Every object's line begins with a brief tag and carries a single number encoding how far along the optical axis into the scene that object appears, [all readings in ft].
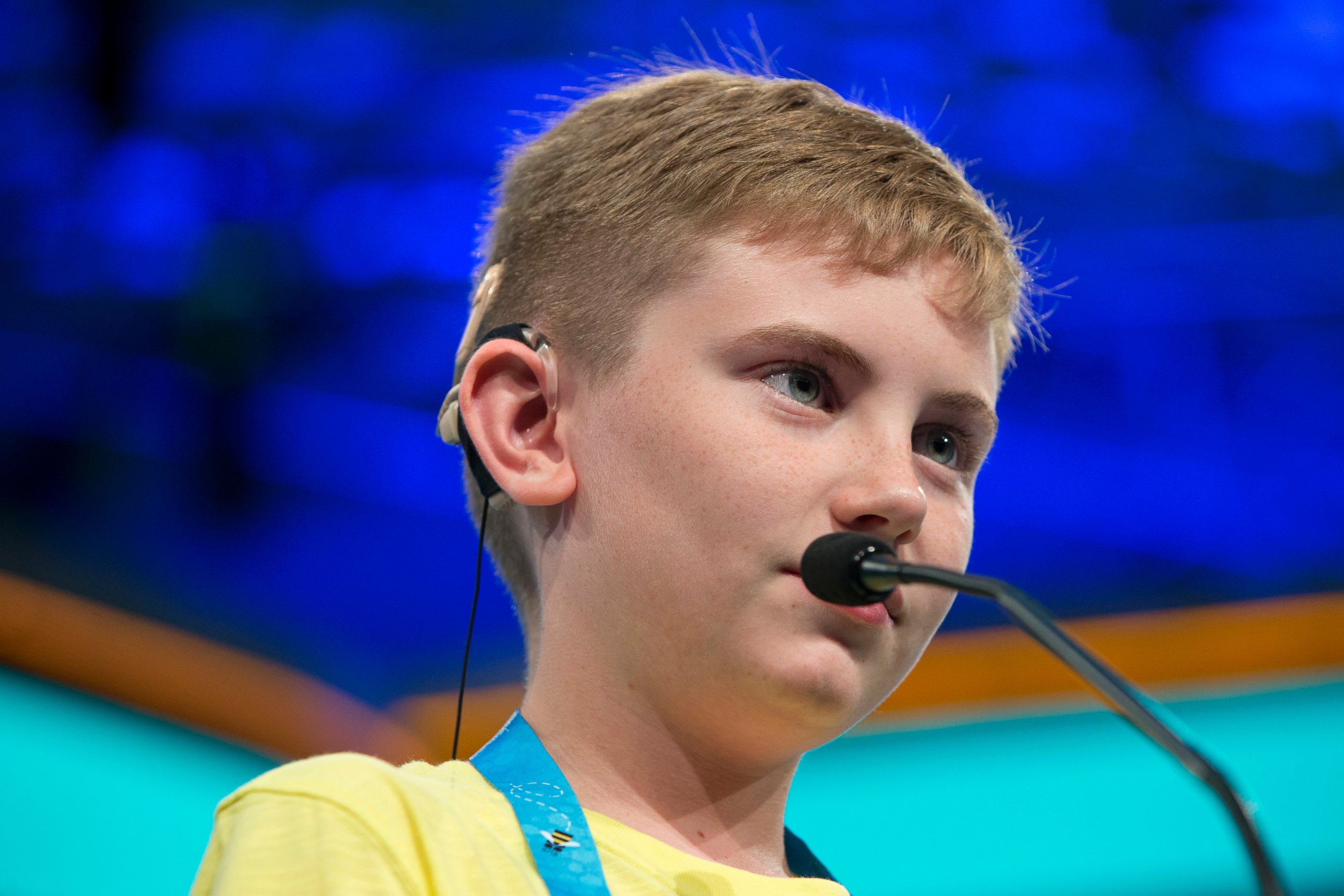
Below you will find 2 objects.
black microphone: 8.18
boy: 8.53
